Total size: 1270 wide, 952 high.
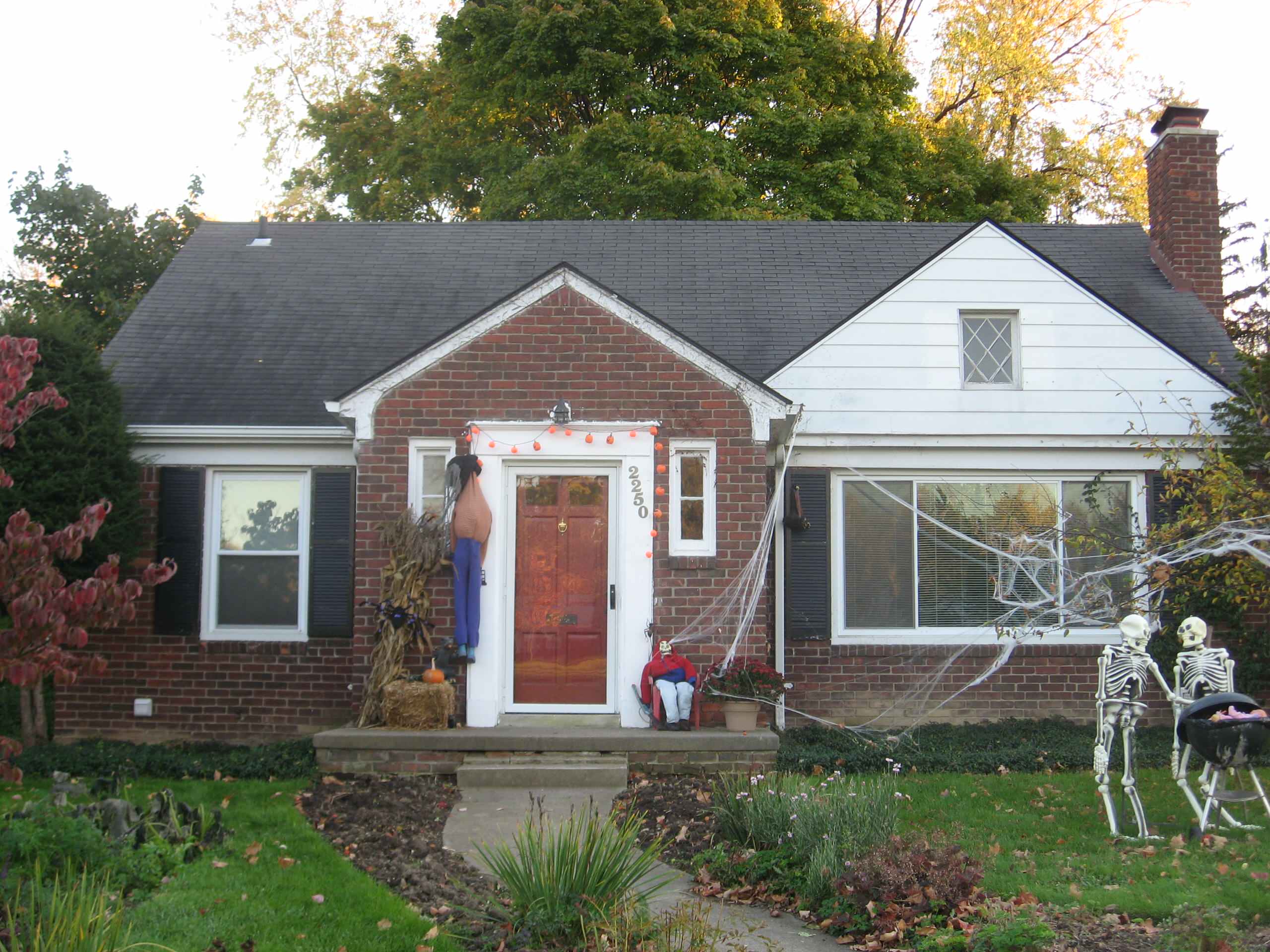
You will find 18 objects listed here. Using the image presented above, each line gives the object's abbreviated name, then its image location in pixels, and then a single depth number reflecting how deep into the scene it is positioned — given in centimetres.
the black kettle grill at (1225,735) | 675
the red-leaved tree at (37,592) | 532
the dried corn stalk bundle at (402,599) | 945
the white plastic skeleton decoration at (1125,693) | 711
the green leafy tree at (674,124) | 1945
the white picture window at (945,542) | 1109
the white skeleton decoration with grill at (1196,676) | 724
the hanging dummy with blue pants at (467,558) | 938
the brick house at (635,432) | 977
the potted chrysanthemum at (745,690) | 933
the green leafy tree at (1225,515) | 880
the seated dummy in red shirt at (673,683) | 930
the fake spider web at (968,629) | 959
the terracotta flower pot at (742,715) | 932
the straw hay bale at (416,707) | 919
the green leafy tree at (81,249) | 2014
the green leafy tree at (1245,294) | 2603
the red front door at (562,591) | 988
